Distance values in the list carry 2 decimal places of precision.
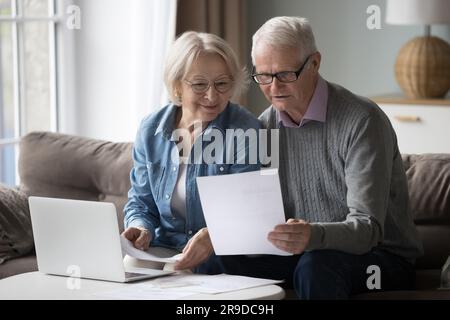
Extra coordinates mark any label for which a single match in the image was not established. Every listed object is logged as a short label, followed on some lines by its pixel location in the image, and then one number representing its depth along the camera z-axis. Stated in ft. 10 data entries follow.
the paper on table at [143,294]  13.38
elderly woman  16.98
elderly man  15.46
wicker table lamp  27.68
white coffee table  13.45
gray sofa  18.04
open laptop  14.40
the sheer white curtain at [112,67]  27.32
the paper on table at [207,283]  13.79
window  25.77
